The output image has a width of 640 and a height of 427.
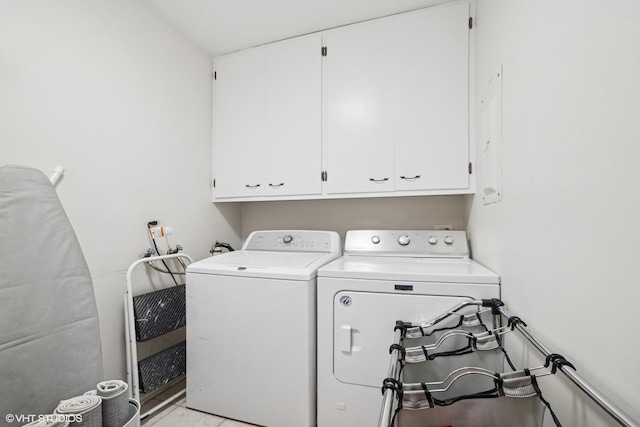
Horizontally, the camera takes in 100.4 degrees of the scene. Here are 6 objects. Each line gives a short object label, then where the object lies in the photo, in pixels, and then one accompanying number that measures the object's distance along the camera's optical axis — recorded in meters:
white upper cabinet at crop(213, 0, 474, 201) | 1.67
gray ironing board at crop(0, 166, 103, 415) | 0.91
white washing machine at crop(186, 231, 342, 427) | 1.40
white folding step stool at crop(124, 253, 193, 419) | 1.46
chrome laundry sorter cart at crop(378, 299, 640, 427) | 0.46
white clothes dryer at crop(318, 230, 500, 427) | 1.24
